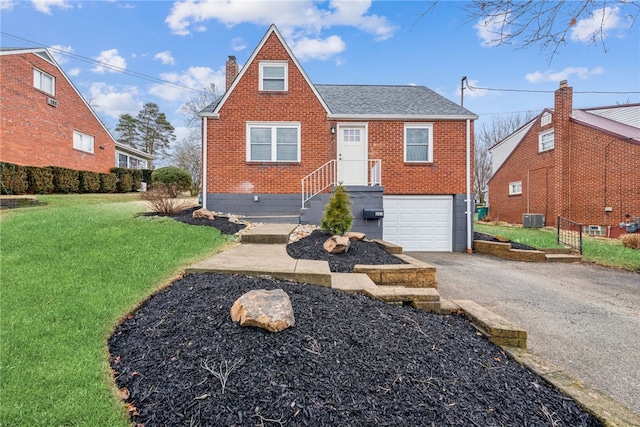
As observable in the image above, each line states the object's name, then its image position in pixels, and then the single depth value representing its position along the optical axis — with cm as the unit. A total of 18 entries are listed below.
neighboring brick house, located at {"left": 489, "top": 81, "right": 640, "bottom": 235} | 1188
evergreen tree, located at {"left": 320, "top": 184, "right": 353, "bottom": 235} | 622
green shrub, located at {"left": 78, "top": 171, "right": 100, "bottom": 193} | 1452
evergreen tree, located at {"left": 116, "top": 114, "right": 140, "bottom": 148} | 3362
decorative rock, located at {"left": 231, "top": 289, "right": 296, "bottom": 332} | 214
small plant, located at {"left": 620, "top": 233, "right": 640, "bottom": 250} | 905
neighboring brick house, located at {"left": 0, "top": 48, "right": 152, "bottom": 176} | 1277
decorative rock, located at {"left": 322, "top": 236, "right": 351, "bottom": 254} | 545
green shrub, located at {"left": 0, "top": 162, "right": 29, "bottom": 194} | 1047
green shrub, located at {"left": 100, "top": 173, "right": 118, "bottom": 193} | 1603
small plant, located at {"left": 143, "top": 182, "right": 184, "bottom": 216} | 848
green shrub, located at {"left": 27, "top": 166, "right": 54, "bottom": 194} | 1175
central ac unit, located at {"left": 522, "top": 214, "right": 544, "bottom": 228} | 1348
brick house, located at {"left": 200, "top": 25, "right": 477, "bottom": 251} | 973
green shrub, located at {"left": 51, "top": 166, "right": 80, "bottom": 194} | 1295
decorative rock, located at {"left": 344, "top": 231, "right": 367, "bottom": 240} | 653
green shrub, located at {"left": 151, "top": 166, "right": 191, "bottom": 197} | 1358
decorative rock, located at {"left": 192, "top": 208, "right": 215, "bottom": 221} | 801
